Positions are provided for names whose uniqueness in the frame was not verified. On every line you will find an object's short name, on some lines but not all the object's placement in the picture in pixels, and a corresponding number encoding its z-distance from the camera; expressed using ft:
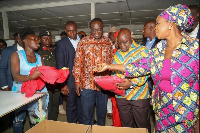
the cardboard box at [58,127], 4.54
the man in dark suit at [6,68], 8.87
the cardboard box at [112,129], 4.41
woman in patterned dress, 4.01
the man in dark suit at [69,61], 8.62
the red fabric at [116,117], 8.34
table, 4.65
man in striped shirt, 6.05
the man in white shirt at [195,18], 6.86
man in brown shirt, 7.50
